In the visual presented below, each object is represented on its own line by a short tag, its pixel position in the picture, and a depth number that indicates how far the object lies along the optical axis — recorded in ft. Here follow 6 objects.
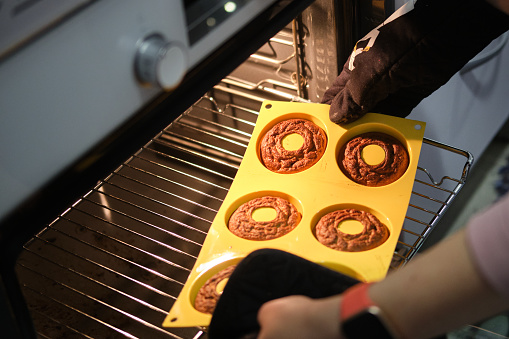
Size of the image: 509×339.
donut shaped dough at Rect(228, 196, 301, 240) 3.25
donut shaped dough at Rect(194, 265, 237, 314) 2.90
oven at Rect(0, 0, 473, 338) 1.70
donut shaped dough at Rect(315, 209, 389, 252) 3.12
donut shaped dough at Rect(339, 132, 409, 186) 3.44
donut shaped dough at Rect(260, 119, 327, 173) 3.55
